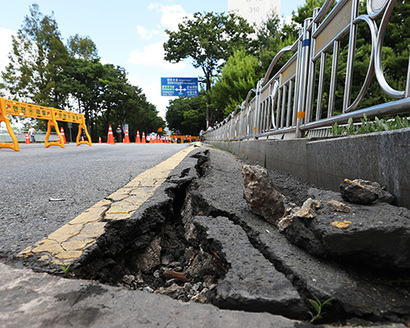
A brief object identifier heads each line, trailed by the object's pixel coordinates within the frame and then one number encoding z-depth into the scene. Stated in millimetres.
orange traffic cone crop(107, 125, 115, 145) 16881
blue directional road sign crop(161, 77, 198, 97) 23203
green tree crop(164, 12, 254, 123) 24281
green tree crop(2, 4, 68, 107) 24766
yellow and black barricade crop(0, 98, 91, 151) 6763
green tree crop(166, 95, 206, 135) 43531
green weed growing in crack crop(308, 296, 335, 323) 785
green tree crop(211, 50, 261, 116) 15883
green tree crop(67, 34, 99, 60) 32031
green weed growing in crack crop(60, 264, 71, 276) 983
